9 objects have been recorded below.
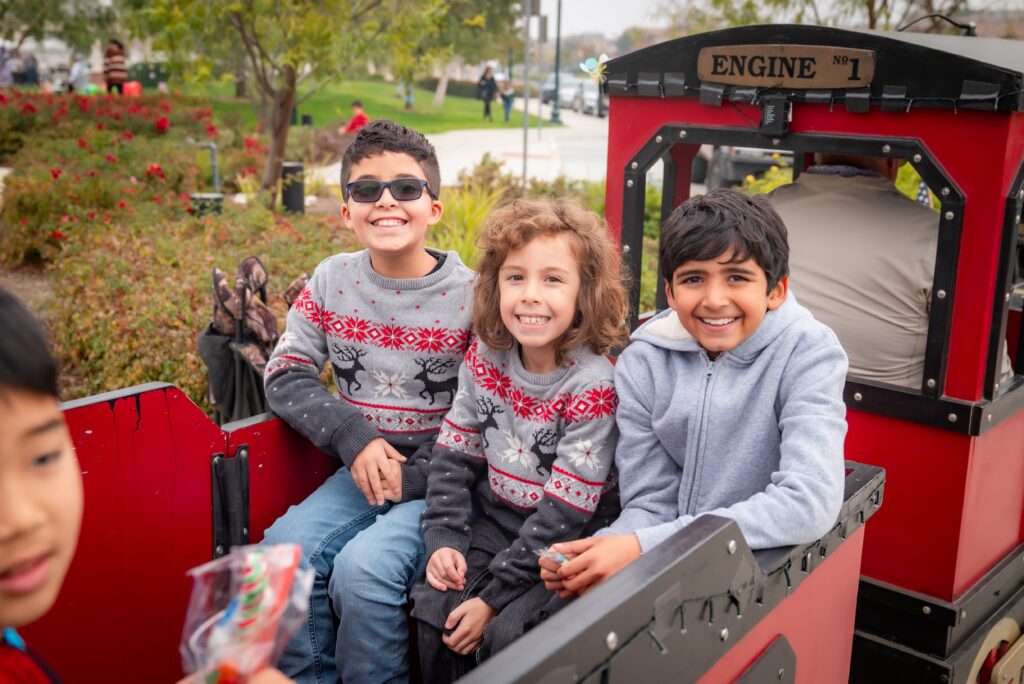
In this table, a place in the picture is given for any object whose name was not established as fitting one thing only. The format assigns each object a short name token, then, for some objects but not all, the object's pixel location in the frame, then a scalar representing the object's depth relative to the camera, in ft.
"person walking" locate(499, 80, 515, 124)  105.40
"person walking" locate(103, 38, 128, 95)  68.39
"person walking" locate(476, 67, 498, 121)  110.93
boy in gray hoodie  6.48
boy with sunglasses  7.82
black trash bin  33.04
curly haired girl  7.10
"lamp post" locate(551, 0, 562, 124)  101.20
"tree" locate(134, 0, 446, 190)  27.96
